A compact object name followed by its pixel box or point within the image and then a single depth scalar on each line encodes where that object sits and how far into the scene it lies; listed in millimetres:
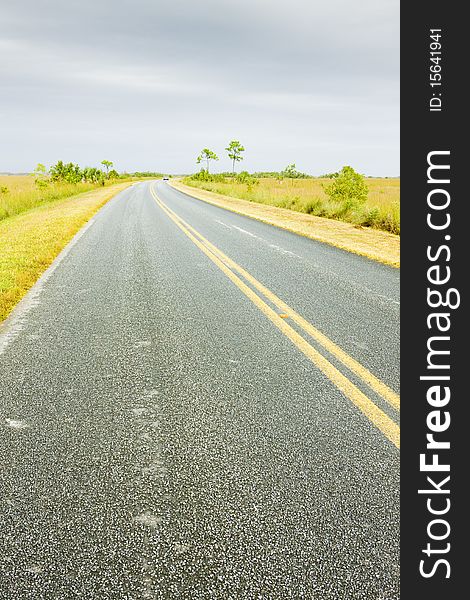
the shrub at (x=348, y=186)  26188
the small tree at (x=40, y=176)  42719
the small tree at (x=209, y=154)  85125
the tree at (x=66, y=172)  51481
